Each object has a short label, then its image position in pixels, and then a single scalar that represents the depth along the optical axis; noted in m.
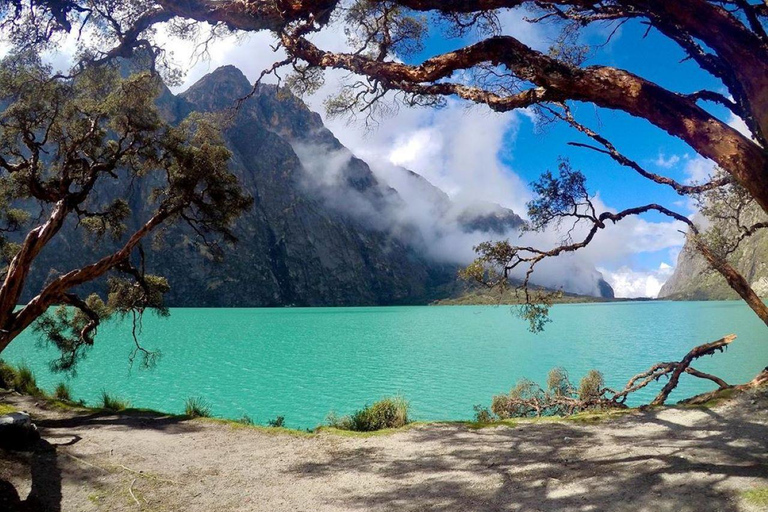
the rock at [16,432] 6.93
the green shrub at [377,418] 10.50
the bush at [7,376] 13.67
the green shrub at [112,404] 11.92
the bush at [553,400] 12.17
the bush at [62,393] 13.52
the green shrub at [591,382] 18.25
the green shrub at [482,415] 15.76
